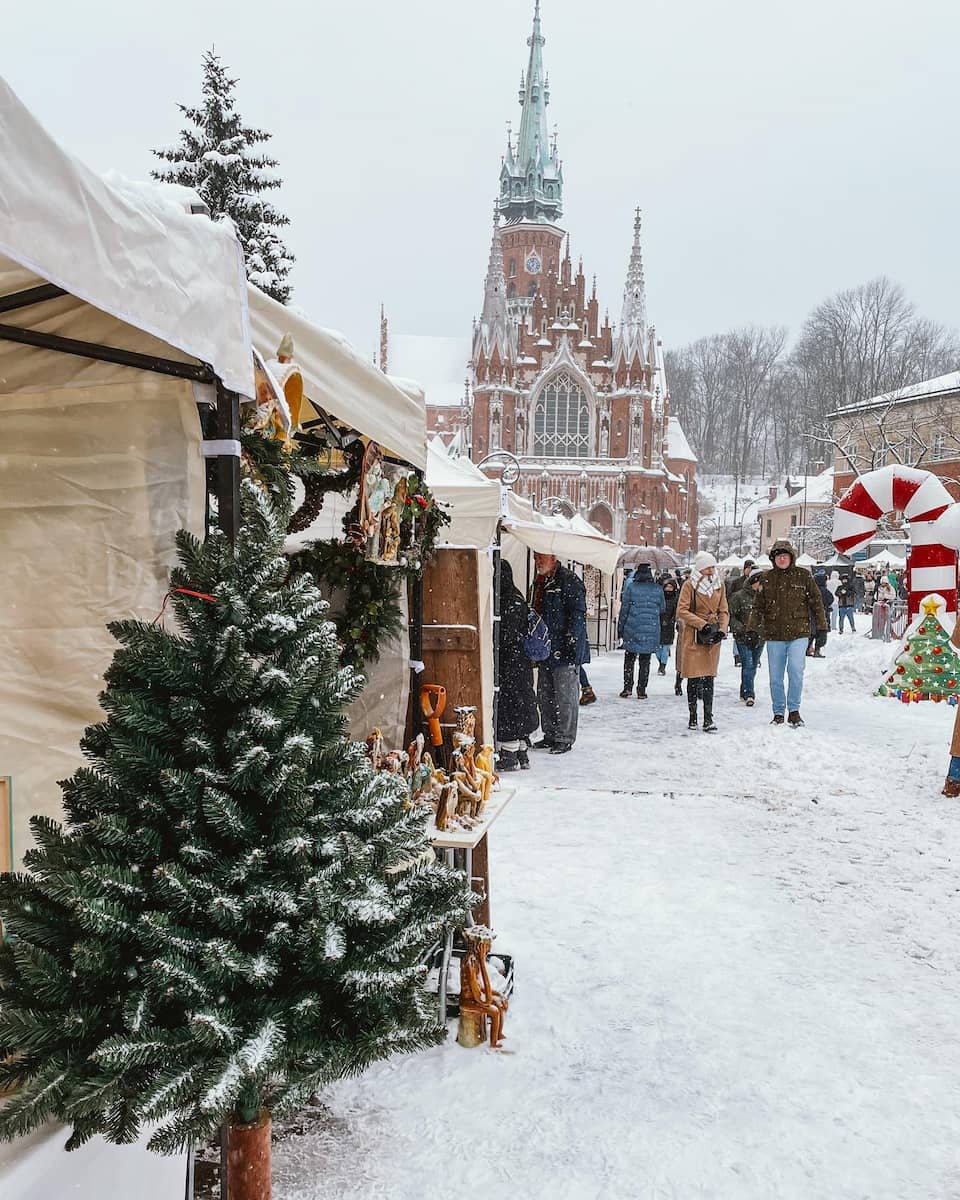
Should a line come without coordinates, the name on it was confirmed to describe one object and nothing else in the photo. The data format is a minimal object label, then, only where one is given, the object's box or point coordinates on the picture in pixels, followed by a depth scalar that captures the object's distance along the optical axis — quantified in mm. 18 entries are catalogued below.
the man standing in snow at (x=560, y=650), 8758
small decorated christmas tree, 11344
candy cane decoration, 10688
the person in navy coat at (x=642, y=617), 12867
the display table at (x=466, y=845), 3280
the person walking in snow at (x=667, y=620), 15539
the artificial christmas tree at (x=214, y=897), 1628
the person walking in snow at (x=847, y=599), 26312
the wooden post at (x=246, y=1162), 2016
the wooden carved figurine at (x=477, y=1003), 3371
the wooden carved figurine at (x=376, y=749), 3557
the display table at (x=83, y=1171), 1638
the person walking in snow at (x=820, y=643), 19312
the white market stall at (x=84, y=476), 2377
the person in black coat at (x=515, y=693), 8430
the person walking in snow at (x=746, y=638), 12742
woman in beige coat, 10148
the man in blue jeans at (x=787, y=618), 9781
